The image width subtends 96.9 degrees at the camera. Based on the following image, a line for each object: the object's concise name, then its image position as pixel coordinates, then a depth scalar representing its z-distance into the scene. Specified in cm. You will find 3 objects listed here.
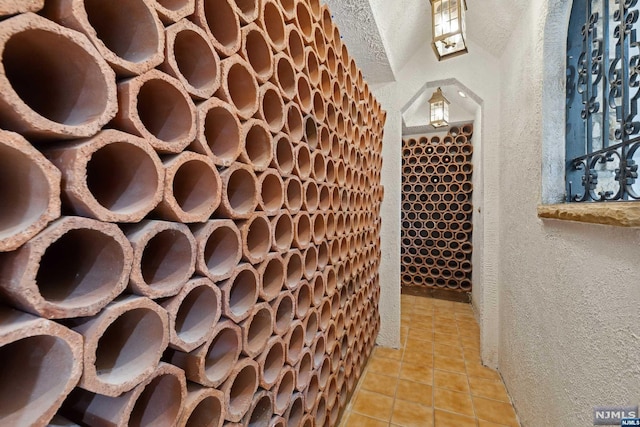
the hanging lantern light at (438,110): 255
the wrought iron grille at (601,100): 87
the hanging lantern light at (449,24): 135
